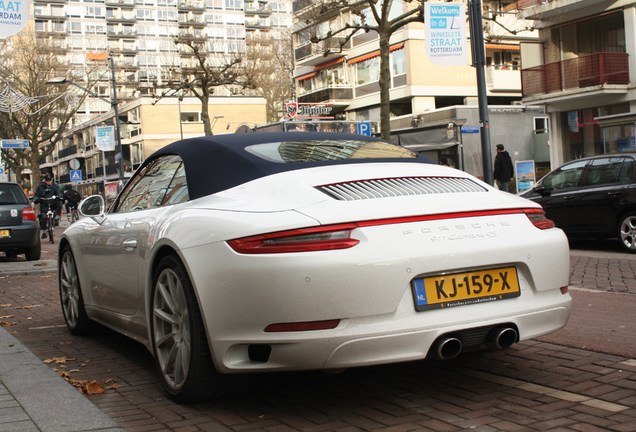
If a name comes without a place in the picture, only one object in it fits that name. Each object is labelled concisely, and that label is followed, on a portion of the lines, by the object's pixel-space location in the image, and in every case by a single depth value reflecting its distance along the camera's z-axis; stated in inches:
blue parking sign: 995.9
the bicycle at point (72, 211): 1358.9
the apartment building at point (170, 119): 3105.3
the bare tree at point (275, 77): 3058.6
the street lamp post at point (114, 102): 1464.6
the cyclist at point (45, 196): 871.7
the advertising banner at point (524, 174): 1236.5
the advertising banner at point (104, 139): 1601.9
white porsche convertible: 137.9
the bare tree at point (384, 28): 894.4
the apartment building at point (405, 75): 1812.3
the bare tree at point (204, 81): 1576.9
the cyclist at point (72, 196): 1055.9
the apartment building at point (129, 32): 4350.4
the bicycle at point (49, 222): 851.4
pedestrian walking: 839.1
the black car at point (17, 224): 556.4
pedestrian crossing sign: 1785.2
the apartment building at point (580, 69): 1087.6
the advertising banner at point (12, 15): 413.1
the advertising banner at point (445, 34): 597.0
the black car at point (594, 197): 479.5
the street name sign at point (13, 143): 1429.6
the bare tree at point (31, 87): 2205.0
